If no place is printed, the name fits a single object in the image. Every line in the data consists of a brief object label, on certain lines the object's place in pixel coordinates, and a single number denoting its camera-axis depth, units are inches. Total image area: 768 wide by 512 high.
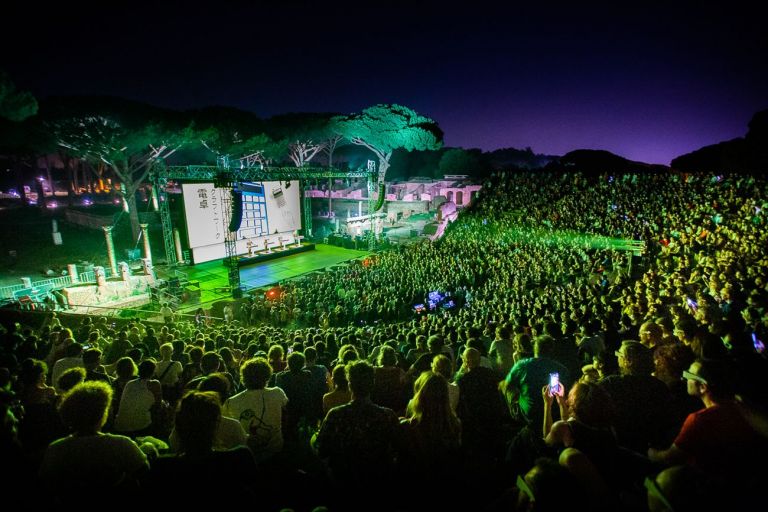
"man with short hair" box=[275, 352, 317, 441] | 129.0
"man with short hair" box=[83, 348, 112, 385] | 164.5
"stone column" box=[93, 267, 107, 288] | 551.5
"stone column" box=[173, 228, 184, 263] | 729.6
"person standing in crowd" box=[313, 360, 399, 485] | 85.3
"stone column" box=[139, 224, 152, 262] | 645.9
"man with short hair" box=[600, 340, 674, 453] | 96.7
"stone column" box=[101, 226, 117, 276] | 611.5
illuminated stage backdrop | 739.4
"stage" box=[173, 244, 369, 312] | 624.4
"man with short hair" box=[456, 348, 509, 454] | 111.0
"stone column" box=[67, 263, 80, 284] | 581.6
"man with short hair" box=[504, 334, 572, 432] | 113.0
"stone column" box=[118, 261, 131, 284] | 588.6
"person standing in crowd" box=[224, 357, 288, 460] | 109.9
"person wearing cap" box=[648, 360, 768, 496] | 74.5
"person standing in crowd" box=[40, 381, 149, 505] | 71.9
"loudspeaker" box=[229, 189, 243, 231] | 660.1
